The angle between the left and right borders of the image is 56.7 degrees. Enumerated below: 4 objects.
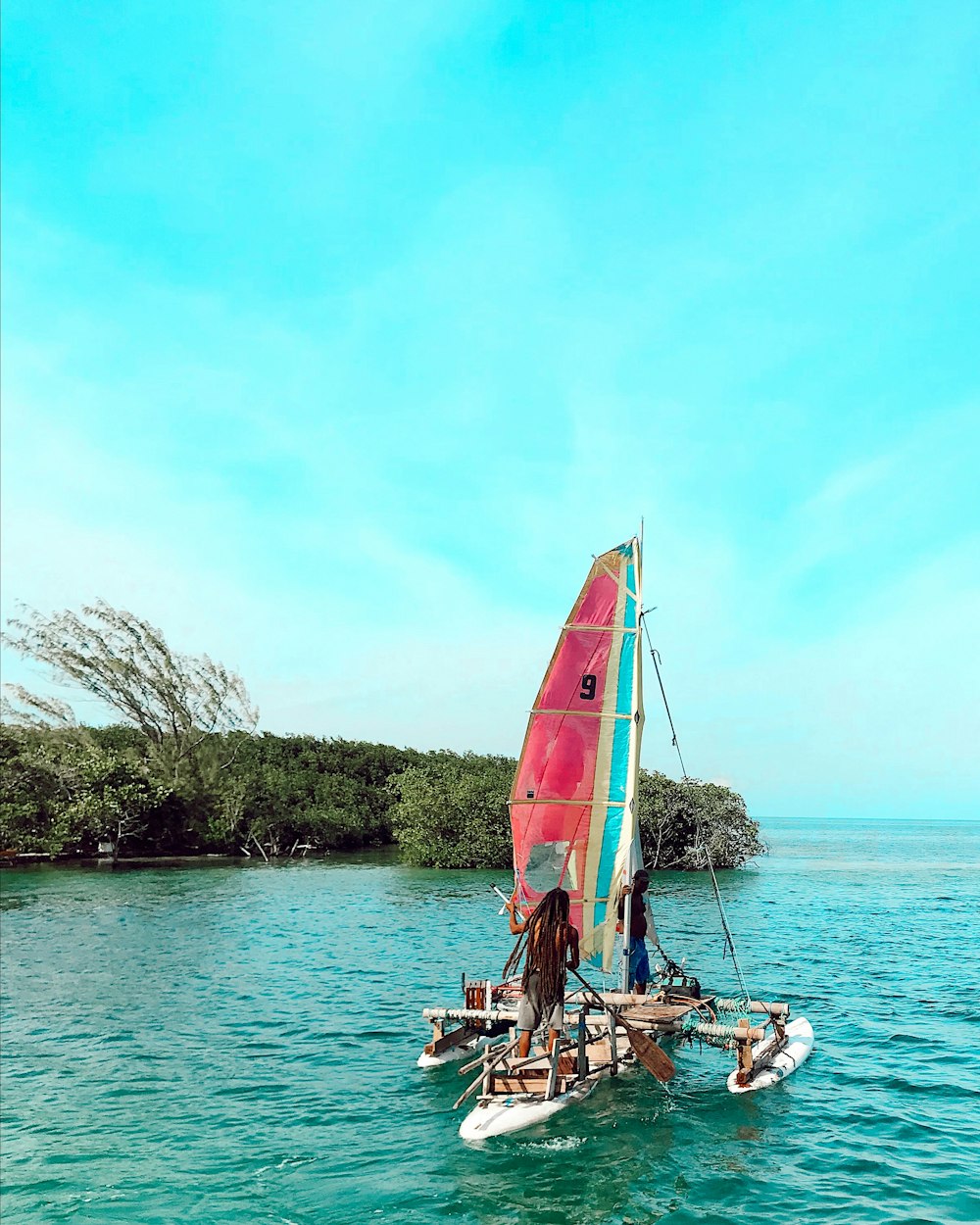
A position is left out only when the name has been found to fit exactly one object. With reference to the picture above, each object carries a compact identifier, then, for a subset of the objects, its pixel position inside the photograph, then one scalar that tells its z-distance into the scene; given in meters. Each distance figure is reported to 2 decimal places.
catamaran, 16.83
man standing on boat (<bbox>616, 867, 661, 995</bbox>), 17.36
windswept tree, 63.94
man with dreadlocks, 13.97
